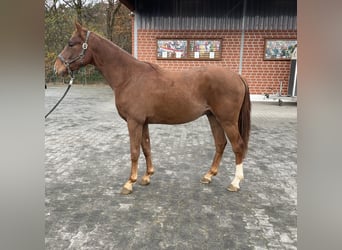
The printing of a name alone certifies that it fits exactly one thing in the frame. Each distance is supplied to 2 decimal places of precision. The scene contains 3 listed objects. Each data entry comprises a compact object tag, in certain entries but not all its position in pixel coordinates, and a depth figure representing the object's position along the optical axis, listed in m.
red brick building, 8.17
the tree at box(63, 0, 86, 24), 13.00
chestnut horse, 2.45
